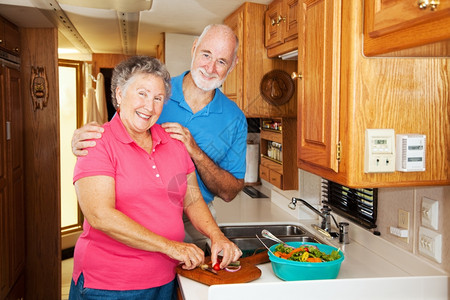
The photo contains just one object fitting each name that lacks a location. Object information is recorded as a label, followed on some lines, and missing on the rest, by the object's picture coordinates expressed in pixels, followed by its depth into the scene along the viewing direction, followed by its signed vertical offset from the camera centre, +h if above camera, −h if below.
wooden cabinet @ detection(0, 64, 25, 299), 3.11 -0.46
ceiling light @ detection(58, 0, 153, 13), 2.66 +0.69
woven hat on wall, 2.56 +0.19
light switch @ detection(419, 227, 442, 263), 1.54 -0.41
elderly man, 1.97 +0.02
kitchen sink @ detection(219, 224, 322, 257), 2.25 -0.59
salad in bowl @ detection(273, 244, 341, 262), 1.60 -0.47
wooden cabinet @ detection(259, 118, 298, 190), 2.58 -0.19
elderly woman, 1.50 -0.28
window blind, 1.98 -0.38
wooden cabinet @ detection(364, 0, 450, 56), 0.93 +0.21
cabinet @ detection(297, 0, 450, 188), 1.28 +0.06
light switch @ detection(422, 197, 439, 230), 1.54 -0.31
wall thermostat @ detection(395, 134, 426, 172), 1.27 -0.08
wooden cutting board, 1.55 -0.52
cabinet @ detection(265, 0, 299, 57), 2.14 +0.47
